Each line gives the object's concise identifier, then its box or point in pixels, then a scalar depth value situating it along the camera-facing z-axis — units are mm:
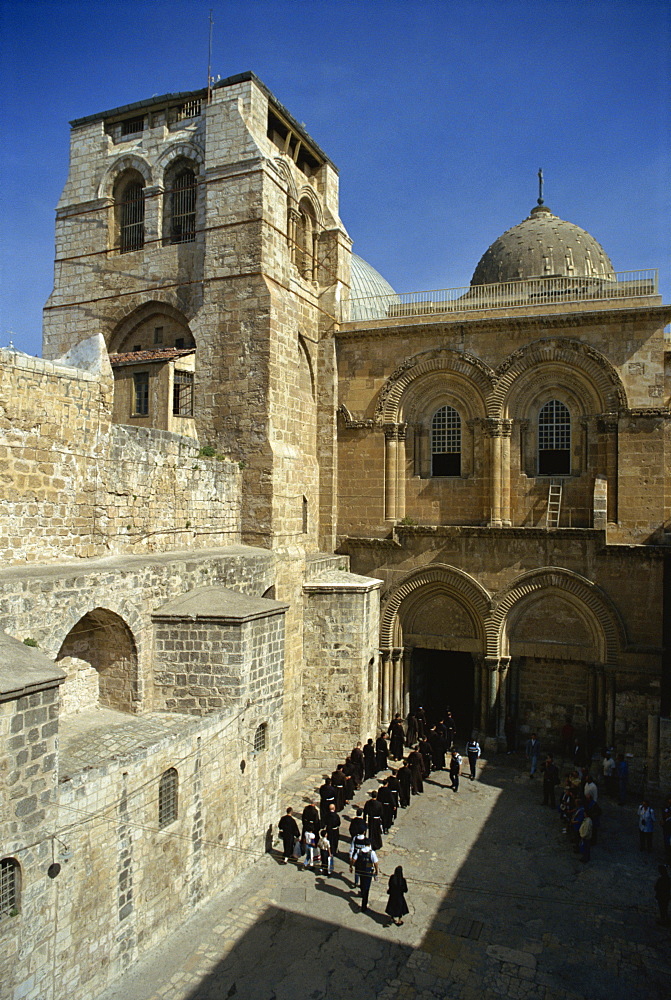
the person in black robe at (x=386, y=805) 12047
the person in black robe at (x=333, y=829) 10883
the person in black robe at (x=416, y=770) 13766
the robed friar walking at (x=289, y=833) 10977
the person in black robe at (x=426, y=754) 14584
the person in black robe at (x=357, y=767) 13493
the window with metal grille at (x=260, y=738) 11241
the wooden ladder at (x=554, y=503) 16250
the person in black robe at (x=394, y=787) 12847
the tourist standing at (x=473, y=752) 14461
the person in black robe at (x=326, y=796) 11289
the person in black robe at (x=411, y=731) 15930
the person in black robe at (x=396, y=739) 15211
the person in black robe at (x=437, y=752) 14852
